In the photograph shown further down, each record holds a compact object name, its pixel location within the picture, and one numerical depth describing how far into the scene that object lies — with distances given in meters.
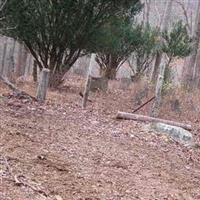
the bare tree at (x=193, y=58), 21.48
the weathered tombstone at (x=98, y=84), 16.30
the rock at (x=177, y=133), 9.51
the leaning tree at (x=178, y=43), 20.27
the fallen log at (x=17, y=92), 9.68
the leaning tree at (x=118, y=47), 18.09
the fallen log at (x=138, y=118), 10.30
